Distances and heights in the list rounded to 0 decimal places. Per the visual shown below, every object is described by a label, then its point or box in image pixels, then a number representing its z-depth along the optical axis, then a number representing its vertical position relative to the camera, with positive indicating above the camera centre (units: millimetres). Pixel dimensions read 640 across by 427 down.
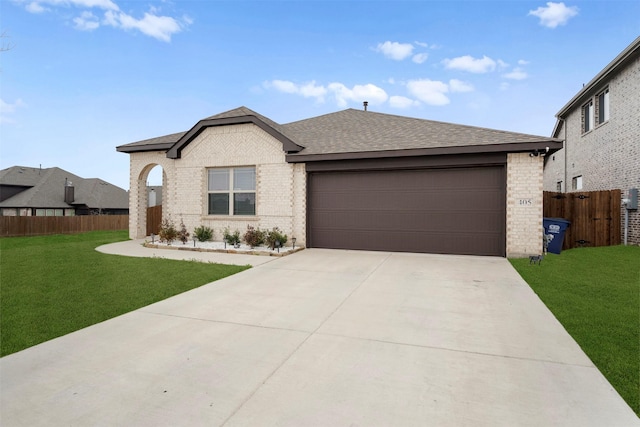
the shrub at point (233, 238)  11922 -952
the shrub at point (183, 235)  12609 -908
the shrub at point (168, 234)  12328 -845
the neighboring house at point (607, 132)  12320 +4041
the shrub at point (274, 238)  11266 -913
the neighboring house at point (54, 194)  30250 +1891
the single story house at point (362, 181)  9656 +1195
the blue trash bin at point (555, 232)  10508 -576
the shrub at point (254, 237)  11339 -879
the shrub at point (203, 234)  12664 -852
